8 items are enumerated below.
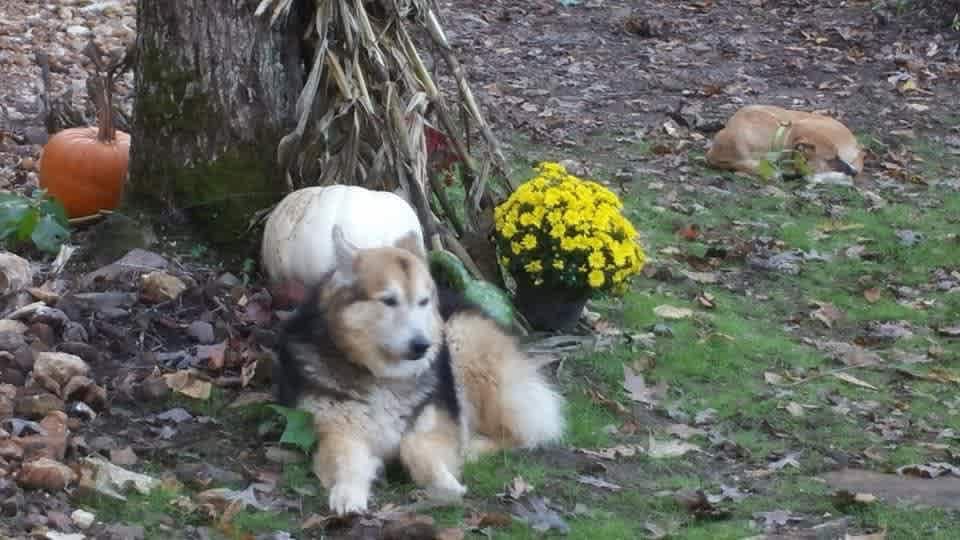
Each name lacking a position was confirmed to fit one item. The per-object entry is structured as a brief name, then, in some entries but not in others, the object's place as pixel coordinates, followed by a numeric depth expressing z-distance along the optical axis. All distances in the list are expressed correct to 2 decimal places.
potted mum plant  6.51
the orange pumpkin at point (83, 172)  7.02
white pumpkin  6.16
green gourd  6.41
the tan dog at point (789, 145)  9.94
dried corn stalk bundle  6.68
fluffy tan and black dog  5.14
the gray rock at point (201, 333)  6.05
